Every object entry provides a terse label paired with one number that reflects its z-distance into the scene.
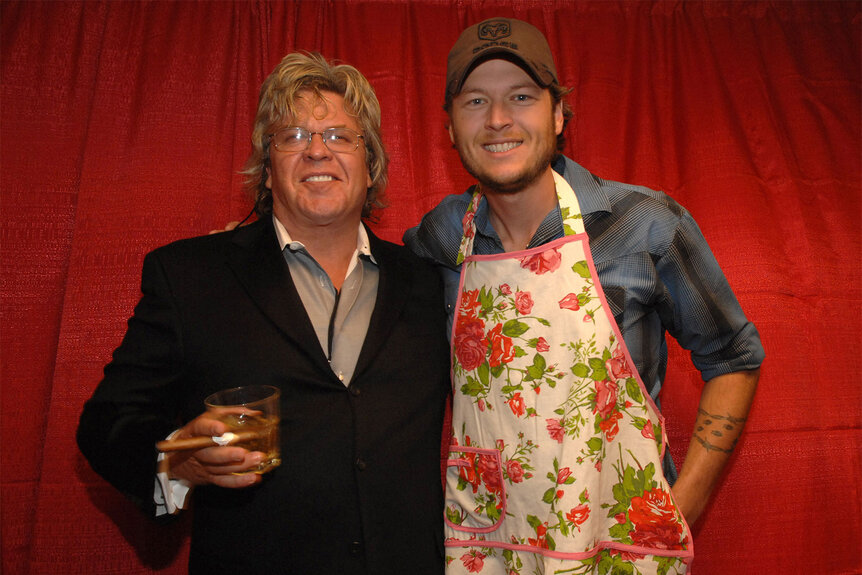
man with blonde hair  1.19
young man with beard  1.20
